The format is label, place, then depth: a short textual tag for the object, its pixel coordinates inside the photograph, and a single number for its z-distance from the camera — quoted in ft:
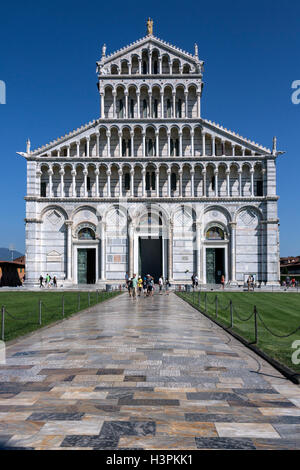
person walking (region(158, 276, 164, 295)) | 129.78
